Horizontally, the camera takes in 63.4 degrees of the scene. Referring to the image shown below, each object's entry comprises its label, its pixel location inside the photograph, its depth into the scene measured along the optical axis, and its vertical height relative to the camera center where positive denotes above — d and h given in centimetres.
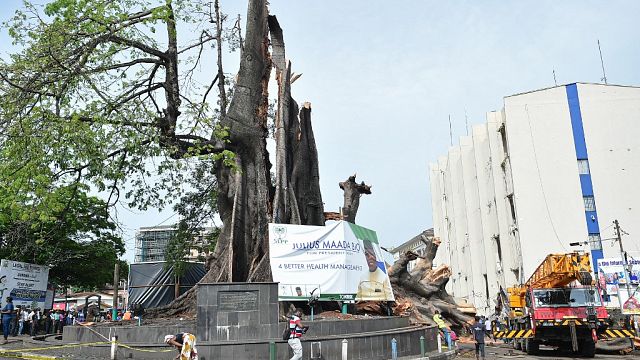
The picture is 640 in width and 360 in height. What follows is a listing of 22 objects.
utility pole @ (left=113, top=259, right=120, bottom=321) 1858 +60
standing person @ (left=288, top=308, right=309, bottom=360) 1038 -60
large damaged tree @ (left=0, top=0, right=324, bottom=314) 1332 +524
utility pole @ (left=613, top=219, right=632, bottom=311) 2671 +112
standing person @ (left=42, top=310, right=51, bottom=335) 2292 -35
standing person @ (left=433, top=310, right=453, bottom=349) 1733 -84
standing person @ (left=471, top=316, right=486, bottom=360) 1526 -98
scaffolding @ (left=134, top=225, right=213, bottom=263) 2931 +388
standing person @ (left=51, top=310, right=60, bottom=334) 2436 -44
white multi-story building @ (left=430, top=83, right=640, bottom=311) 3619 +887
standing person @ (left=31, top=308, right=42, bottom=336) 2019 -33
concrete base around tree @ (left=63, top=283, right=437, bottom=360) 1107 -61
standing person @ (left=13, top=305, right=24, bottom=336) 2020 -31
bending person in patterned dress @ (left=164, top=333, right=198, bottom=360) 884 -60
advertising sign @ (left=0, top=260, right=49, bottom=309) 2006 +117
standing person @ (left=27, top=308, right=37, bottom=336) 2012 -32
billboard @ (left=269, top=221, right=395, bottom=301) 1452 +120
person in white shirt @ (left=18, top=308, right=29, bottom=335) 2070 -34
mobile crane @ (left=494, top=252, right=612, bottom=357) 1705 -29
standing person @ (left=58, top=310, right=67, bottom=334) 2533 -41
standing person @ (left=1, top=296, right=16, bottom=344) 1878 -5
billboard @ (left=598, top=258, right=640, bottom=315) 2803 +110
